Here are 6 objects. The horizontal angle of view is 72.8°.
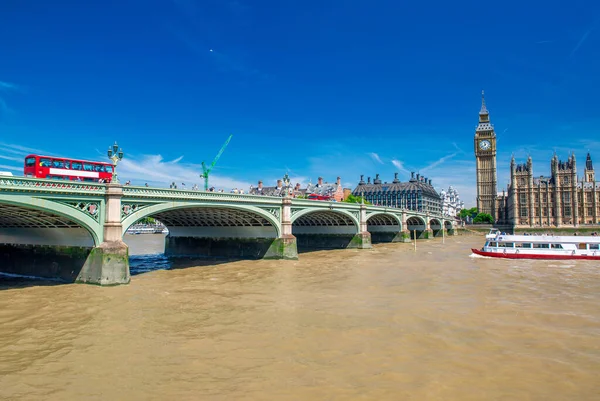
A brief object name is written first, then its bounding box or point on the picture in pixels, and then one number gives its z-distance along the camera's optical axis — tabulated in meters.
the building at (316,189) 134.81
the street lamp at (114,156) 24.65
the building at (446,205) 185.50
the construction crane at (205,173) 100.28
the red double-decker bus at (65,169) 24.47
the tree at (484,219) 127.21
